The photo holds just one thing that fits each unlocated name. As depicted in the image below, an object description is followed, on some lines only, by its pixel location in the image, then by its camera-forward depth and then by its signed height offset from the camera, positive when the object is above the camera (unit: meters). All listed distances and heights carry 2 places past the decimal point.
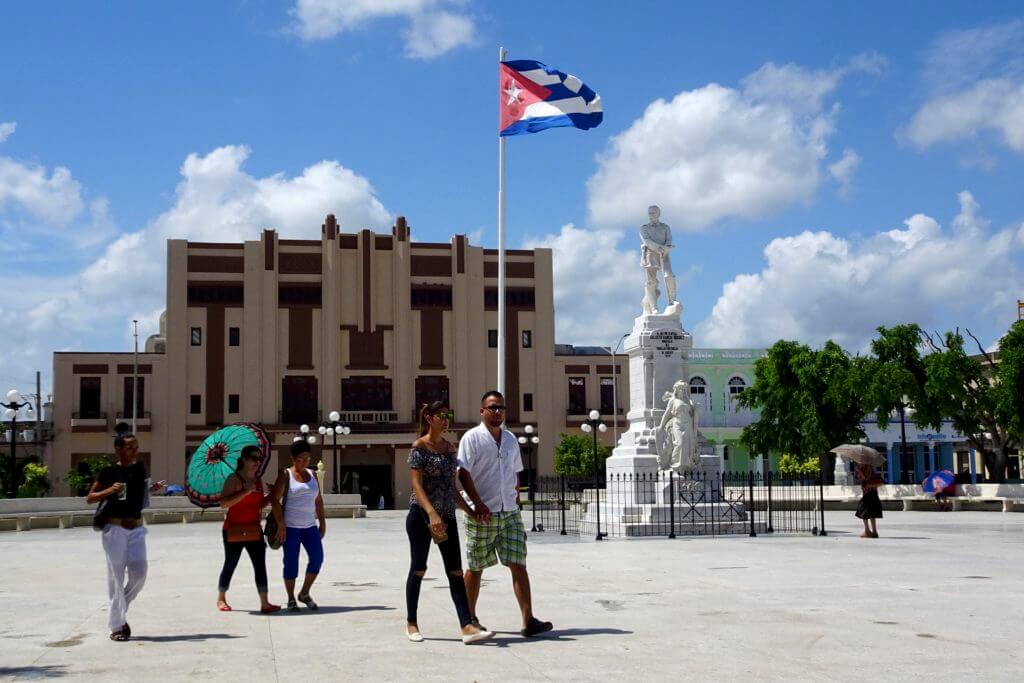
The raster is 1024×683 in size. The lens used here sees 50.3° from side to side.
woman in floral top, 8.29 -0.61
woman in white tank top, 10.67 -0.88
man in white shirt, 8.59 -0.62
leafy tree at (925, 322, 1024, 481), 44.72 +1.08
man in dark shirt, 8.95 -0.81
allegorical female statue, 22.83 -0.24
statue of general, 24.81 +3.81
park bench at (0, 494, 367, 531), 32.22 -2.60
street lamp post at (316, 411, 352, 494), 40.02 -0.08
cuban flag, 23.41 +6.95
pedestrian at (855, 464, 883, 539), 21.17 -1.60
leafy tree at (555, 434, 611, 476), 58.12 -1.76
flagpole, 23.12 +4.18
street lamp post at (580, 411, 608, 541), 21.59 -0.20
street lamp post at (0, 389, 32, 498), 31.25 +0.77
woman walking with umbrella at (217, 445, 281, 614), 10.41 -0.84
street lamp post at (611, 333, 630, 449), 64.44 +1.15
